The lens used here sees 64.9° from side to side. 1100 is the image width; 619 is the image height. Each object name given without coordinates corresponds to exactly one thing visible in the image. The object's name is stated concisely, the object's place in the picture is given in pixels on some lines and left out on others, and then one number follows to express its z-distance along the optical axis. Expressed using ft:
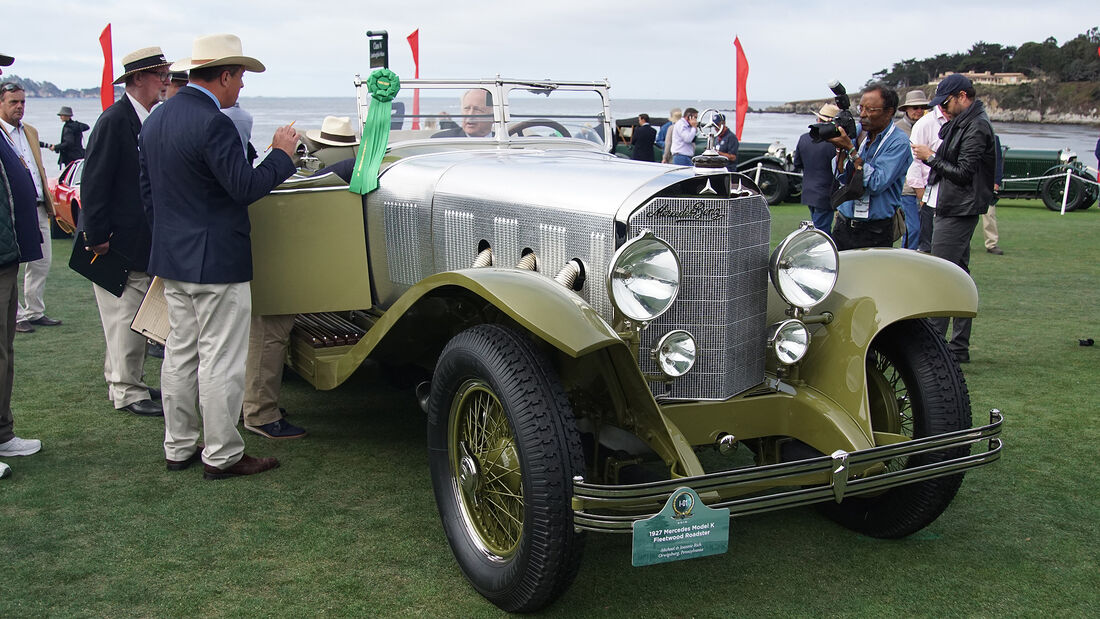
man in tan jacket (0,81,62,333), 20.99
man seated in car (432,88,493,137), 16.14
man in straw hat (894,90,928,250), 25.98
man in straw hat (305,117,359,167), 17.39
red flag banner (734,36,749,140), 50.65
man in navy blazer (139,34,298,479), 11.65
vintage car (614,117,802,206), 53.62
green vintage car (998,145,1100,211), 49.78
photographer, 16.19
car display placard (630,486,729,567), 7.86
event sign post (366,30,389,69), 15.31
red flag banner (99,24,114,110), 31.86
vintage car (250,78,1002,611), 8.52
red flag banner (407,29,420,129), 34.37
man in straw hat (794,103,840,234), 25.41
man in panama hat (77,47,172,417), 14.46
